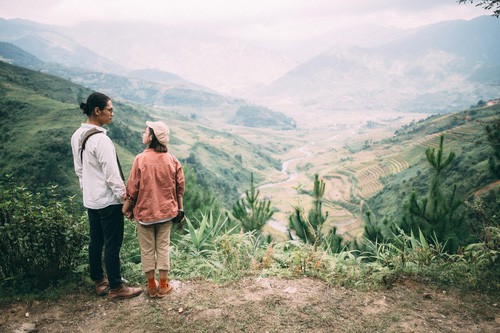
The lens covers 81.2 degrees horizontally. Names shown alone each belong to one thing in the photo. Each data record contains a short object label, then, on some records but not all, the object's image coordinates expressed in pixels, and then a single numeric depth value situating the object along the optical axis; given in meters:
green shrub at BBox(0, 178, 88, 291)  3.31
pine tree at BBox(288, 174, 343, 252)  6.02
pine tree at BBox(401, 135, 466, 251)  5.66
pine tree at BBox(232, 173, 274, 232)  7.38
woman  3.13
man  3.08
